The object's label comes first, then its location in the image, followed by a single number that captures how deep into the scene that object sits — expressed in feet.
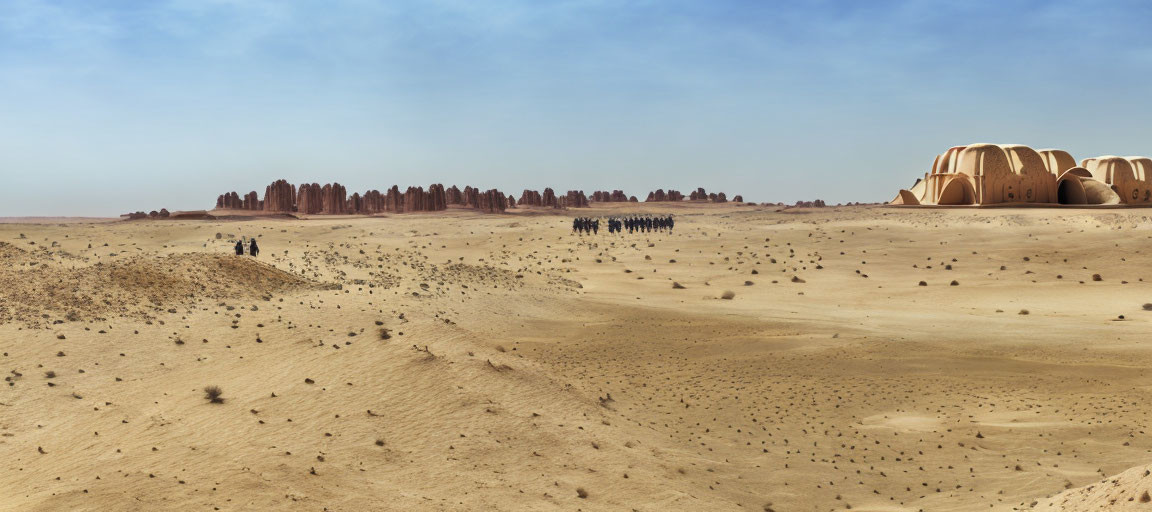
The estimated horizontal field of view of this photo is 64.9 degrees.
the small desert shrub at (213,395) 58.13
